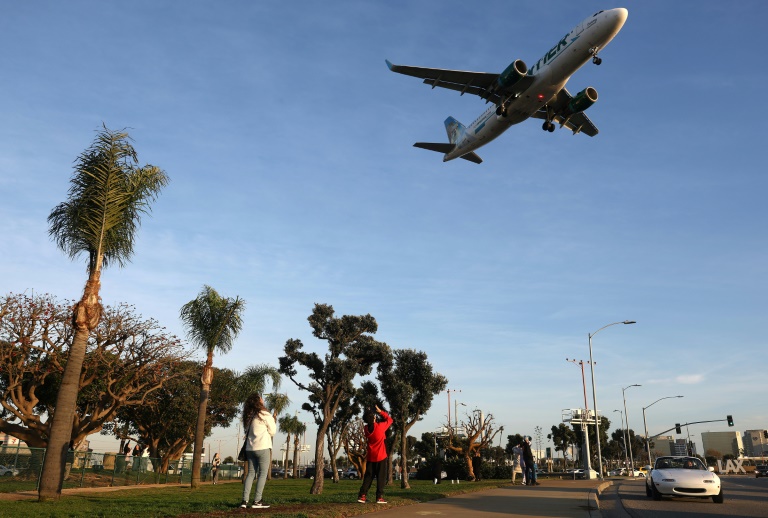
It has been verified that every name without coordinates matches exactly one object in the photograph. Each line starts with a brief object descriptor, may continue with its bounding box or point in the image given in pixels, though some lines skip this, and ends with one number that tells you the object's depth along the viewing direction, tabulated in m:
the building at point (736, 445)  165.30
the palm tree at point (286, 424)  79.42
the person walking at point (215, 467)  38.47
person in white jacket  8.99
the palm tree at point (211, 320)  25.98
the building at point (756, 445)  169.85
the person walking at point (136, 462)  28.75
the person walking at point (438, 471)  25.90
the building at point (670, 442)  183.25
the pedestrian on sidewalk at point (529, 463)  22.92
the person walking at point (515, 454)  24.87
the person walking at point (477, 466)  35.31
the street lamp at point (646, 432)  70.00
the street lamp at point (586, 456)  33.40
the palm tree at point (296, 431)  71.19
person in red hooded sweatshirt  10.59
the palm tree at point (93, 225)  14.39
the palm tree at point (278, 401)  58.72
